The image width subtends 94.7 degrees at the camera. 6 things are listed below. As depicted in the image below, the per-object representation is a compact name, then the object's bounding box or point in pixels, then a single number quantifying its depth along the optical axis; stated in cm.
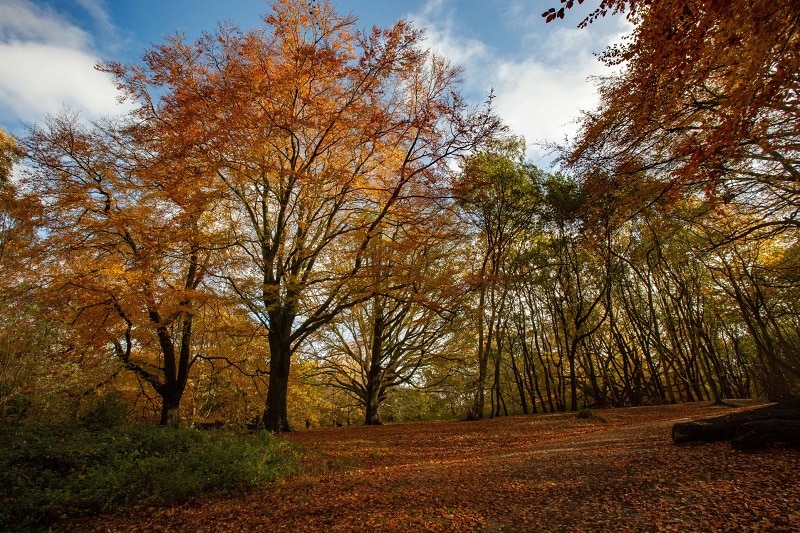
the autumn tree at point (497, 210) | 1507
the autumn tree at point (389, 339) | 1253
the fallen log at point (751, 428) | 511
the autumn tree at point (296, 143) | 863
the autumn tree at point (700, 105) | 397
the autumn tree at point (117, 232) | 909
